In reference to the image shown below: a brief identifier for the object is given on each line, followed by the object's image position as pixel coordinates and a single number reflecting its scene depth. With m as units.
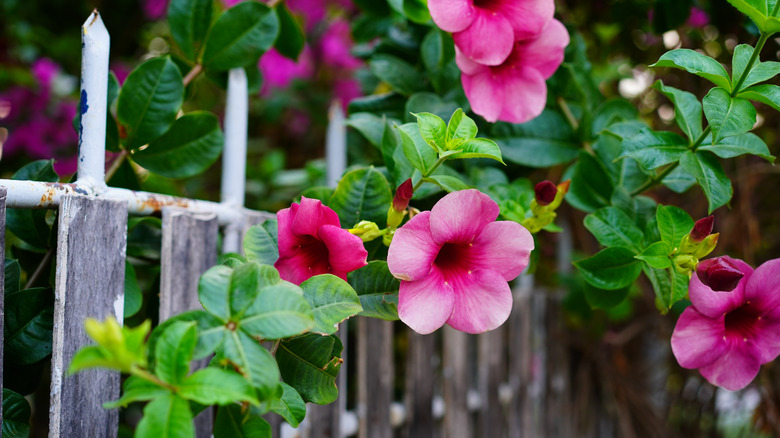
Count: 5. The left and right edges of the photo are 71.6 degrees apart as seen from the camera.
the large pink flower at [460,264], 0.55
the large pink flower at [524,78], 0.76
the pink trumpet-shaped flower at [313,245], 0.56
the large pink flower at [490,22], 0.68
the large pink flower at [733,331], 0.62
